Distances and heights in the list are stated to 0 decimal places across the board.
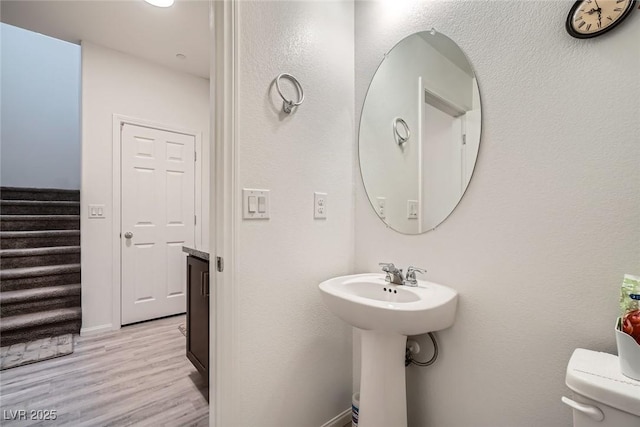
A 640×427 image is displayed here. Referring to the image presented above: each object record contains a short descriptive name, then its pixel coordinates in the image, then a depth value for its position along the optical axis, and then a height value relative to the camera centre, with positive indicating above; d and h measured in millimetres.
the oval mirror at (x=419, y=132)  1207 +401
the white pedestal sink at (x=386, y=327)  980 -405
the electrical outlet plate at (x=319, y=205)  1387 +52
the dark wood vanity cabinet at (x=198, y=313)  1627 -604
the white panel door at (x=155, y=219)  2779 -32
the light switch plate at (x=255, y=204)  1115 +48
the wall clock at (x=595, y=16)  839 +618
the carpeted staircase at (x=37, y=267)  2479 -514
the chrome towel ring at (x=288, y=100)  1223 +539
